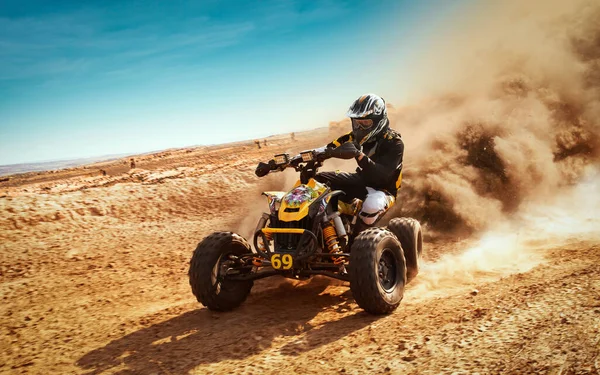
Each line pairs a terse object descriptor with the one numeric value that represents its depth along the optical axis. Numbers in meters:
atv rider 6.04
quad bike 4.77
